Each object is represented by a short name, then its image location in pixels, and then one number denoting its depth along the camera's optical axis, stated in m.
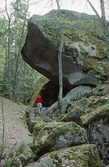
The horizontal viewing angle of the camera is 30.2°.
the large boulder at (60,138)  4.79
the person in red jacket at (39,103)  14.45
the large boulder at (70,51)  14.55
